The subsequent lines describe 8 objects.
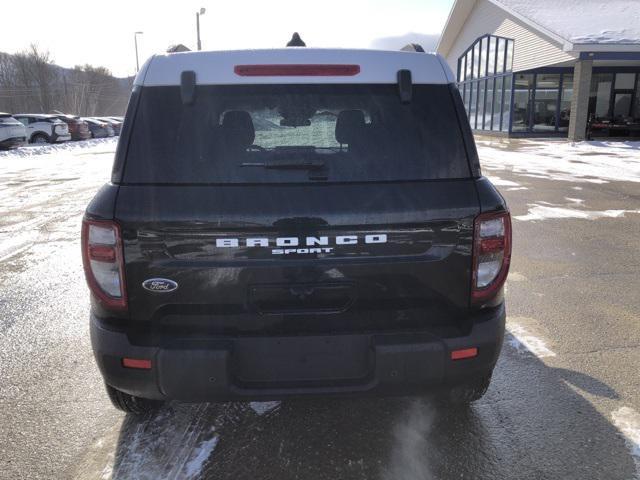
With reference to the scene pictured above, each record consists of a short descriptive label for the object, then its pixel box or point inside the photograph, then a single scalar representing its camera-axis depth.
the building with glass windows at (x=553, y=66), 22.92
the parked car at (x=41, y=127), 26.50
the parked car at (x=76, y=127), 28.84
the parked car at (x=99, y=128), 33.91
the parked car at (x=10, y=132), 22.64
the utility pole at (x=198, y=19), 30.77
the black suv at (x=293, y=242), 2.25
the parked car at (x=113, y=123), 36.84
